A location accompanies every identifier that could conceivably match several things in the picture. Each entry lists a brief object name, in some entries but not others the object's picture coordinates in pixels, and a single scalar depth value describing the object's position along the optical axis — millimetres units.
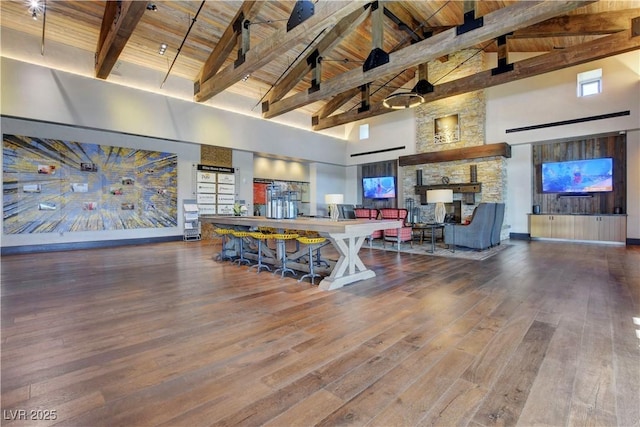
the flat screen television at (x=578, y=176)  7363
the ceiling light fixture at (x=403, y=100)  5867
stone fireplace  8438
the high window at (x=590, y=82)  7219
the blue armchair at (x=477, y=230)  6004
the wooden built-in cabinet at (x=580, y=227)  7008
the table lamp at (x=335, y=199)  6530
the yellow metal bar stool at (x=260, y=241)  4230
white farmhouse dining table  3391
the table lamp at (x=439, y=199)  6297
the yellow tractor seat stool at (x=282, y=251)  4020
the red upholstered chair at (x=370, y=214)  7745
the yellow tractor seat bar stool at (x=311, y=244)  3646
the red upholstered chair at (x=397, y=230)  6668
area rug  5582
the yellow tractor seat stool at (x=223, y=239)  5039
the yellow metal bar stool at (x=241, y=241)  4648
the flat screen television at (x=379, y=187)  11580
